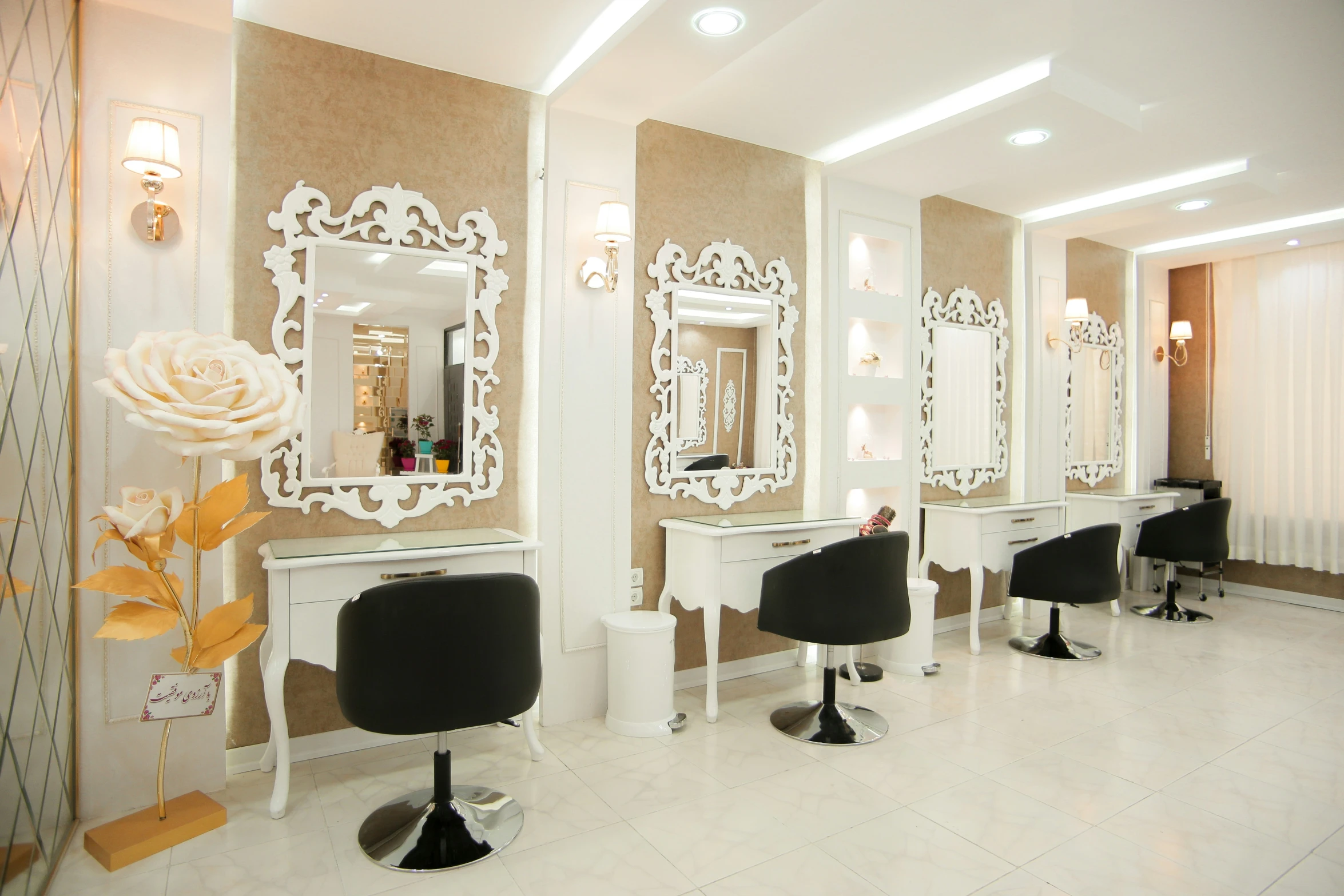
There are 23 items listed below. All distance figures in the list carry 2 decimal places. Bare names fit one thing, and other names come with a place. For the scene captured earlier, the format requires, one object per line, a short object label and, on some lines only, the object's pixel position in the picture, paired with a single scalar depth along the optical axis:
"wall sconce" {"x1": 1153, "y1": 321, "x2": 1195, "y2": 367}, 5.82
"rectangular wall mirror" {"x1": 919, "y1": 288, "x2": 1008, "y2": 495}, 4.51
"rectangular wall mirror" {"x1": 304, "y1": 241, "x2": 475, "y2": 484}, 2.80
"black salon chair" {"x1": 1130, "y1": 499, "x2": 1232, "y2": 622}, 4.86
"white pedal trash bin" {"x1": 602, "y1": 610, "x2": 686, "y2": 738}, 2.98
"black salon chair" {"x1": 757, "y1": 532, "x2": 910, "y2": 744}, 2.84
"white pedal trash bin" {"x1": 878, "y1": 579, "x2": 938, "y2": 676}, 3.69
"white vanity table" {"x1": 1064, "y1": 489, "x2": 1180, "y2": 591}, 5.04
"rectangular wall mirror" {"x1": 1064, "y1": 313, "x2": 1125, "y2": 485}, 5.32
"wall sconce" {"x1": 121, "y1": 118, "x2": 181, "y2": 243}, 2.22
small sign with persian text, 2.12
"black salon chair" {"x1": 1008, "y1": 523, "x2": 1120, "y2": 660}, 3.89
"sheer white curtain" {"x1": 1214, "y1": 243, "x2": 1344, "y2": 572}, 5.21
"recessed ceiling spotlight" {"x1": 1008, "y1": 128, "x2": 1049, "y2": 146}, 3.46
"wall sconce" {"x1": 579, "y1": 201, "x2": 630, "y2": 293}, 3.05
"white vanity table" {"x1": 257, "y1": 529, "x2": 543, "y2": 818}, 2.34
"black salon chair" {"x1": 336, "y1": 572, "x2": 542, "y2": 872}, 1.97
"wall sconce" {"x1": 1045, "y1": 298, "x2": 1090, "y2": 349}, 4.94
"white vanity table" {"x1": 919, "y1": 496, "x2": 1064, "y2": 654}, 4.12
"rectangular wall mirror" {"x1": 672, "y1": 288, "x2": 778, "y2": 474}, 3.58
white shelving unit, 4.11
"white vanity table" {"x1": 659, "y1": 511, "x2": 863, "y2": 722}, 3.13
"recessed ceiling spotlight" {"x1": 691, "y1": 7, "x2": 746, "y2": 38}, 2.39
